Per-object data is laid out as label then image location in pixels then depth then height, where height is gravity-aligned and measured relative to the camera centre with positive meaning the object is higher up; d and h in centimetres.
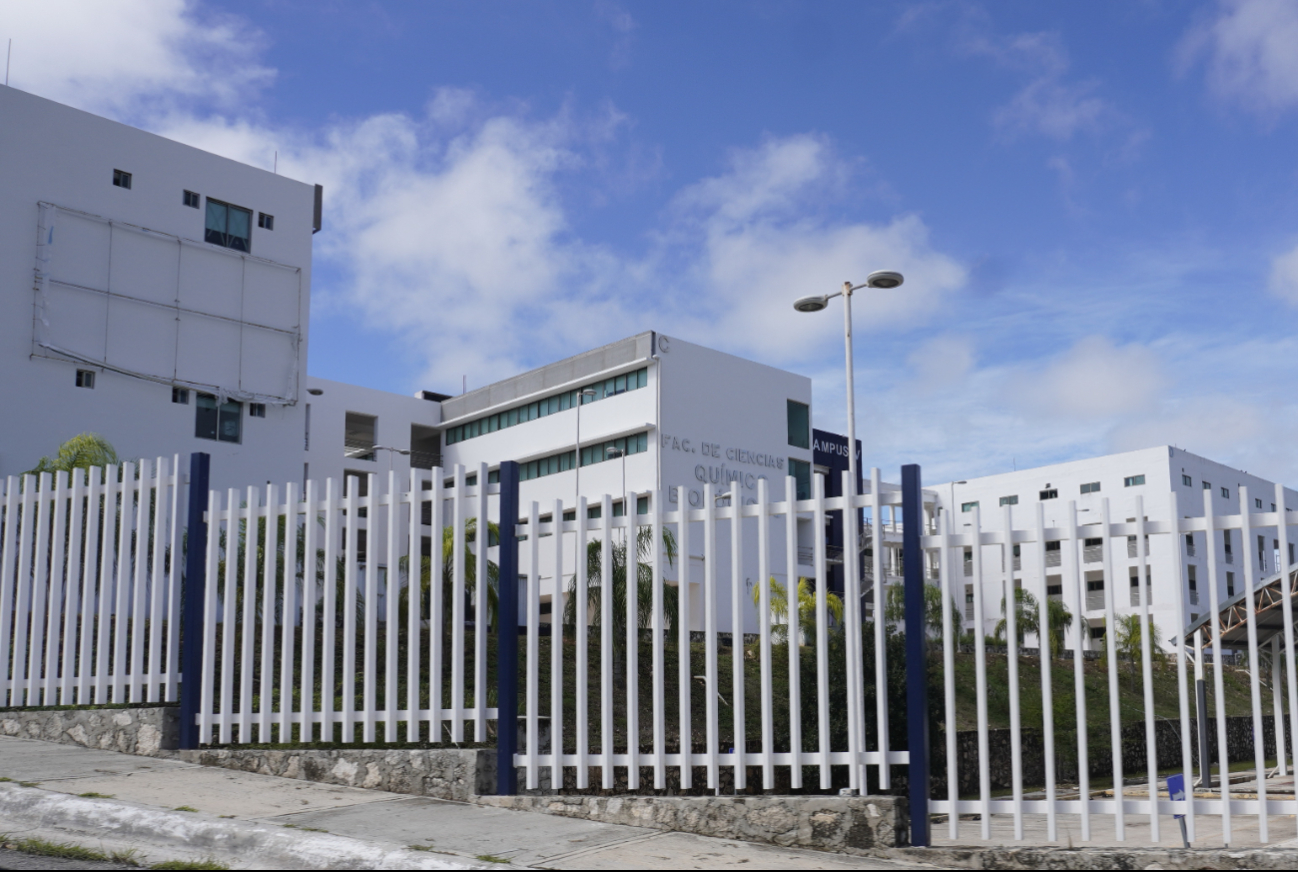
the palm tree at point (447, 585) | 2364 +106
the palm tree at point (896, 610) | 912 +23
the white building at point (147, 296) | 3806 +1161
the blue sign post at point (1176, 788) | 758 -106
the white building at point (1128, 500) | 7038 +869
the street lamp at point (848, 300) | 2250 +664
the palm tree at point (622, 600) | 1020 +53
